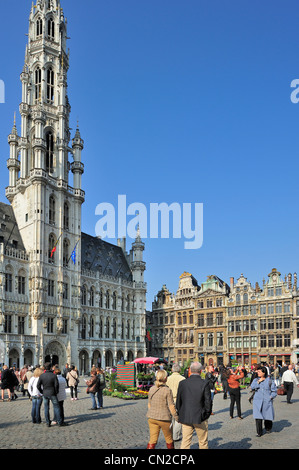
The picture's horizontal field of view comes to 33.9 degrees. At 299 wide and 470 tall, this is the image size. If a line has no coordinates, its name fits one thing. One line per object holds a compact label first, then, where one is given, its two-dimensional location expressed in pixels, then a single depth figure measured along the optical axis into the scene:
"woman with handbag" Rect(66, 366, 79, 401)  24.14
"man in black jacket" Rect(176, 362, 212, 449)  9.05
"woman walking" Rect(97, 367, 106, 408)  19.70
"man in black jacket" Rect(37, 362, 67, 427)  15.16
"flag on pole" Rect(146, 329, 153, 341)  75.45
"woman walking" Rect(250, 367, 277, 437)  13.23
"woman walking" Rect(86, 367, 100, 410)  19.45
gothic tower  57.38
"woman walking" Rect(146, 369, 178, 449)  9.43
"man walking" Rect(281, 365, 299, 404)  21.64
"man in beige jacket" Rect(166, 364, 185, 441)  12.55
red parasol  32.78
